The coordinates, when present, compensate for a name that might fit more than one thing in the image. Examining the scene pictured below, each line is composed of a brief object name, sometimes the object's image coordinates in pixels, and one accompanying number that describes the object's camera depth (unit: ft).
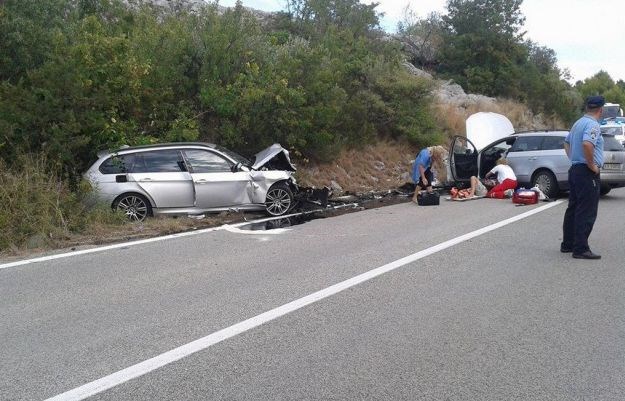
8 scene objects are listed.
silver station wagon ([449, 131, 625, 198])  50.72
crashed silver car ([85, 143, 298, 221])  40.19
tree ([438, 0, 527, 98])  127.65
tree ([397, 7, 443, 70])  137.59
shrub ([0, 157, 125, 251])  34.71
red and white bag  49.55
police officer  27.63
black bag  50.73
